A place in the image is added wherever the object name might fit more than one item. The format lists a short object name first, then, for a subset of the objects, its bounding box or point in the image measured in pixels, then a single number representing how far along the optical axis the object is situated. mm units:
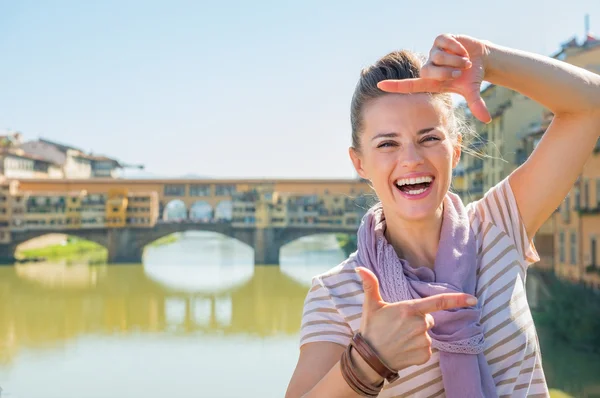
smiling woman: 742
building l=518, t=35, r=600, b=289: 7816
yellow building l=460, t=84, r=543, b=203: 11836
